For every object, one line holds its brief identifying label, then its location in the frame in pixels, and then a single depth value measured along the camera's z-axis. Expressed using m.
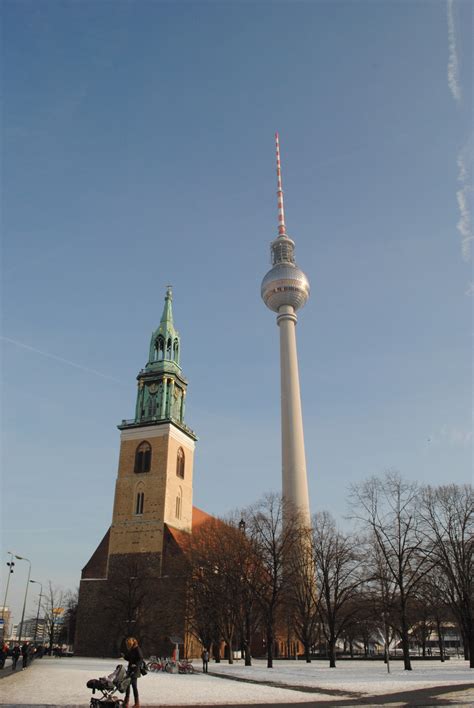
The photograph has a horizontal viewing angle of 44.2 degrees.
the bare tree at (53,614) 71.41
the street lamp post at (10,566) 58.59
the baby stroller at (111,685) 10.57
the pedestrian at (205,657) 33.62
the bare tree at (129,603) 51.21
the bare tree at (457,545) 34.34
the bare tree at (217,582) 42.66
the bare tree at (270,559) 39.94
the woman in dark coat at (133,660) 11.11
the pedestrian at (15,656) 31.58
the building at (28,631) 167.57
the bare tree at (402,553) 35.12
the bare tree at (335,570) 42.50
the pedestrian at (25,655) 32.59
